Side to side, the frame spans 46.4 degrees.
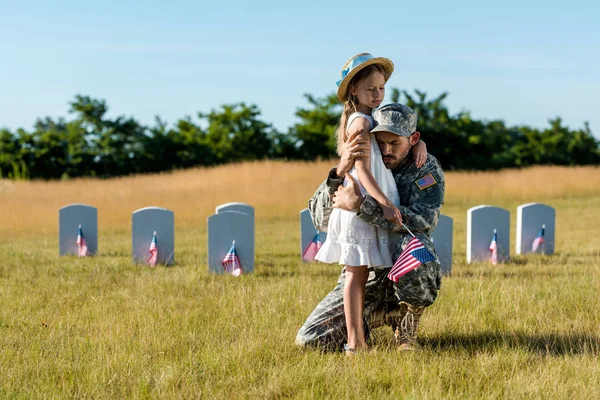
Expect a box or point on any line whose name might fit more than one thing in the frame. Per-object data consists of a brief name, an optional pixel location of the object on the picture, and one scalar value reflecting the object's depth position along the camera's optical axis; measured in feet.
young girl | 15.78
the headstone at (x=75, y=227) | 38.04
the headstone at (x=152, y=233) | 34.12
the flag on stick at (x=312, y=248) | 33.87
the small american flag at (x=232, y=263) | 30.53
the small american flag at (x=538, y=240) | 37.11
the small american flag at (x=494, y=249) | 33.81
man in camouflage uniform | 15.90
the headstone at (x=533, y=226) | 37.29
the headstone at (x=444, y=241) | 31.14
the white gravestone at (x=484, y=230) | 34.24
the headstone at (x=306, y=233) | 34.68
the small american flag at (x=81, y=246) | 37.91
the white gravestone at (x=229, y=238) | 30.81
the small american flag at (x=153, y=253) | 33.91
